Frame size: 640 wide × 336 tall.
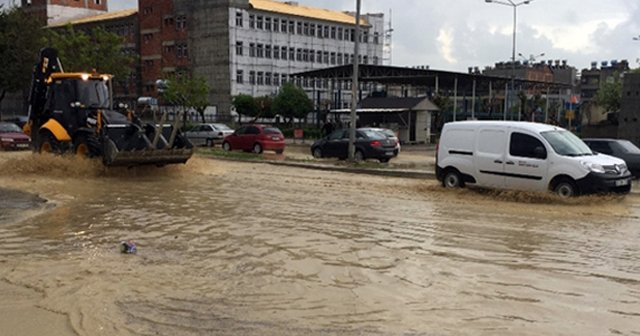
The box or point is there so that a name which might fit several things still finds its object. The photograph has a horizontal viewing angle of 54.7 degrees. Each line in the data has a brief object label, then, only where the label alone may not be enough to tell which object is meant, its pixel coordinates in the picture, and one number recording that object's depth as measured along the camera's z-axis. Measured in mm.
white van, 13195
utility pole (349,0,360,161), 24738
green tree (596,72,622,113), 52375
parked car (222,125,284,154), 30438
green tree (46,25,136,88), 49812
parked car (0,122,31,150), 29031
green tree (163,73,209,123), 53000
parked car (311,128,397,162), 25594
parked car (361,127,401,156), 26266
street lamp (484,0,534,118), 46916
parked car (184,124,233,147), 37406
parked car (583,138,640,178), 18781
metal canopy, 50875
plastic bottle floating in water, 8188
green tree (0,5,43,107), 47219
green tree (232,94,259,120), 64062
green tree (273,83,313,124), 63250
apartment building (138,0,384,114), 72438
